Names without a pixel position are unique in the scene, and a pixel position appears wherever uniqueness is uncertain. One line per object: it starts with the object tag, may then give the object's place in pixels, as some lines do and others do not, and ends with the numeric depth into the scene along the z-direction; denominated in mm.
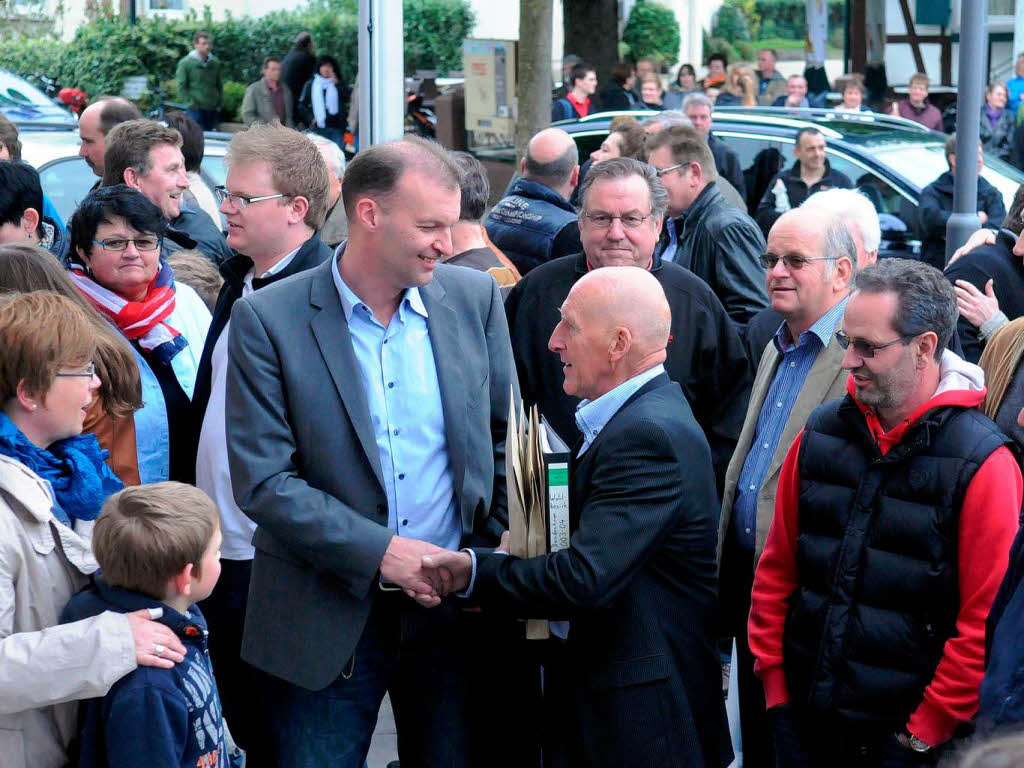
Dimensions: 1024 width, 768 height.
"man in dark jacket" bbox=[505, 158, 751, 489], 5023
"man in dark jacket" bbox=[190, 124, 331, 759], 4031
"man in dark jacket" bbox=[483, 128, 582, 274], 6941
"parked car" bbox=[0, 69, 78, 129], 11801
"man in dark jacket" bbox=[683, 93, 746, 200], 10805
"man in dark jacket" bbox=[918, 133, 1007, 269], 9664
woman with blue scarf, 2979
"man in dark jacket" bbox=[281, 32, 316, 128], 22141
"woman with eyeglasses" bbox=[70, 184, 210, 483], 4238
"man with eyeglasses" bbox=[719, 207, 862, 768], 4094
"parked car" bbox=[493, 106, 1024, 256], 10391
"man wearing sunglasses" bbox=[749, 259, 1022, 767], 3221
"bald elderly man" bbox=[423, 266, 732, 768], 3260
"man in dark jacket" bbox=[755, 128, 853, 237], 10383
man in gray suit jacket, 3355
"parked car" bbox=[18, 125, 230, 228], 8484
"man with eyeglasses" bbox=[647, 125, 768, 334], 6168
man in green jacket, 23875
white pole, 7559
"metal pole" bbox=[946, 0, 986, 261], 7008
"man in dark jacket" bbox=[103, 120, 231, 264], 6059
